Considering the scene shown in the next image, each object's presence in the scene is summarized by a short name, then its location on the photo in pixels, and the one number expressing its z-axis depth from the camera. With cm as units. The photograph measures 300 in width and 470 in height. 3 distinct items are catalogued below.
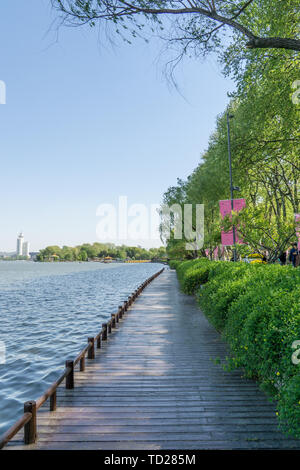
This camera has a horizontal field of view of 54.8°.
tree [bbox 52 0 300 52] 734
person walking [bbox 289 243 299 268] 2091
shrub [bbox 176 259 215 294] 1684
